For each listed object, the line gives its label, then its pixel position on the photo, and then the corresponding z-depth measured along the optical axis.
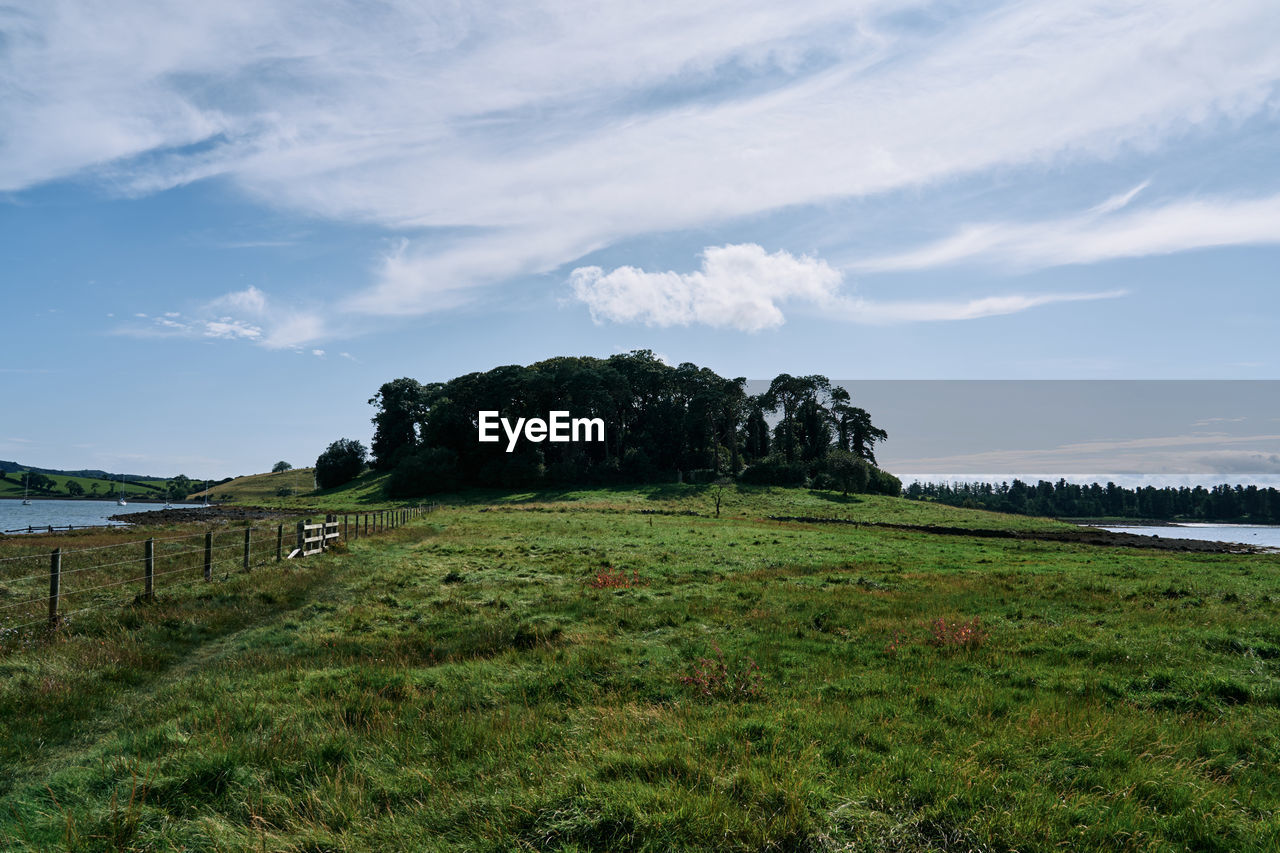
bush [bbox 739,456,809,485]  94.44
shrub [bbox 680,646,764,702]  8.88
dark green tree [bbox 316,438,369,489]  124.94
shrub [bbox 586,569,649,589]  19.61
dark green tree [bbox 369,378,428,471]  127.75
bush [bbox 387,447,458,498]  94.75
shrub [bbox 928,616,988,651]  12.07
